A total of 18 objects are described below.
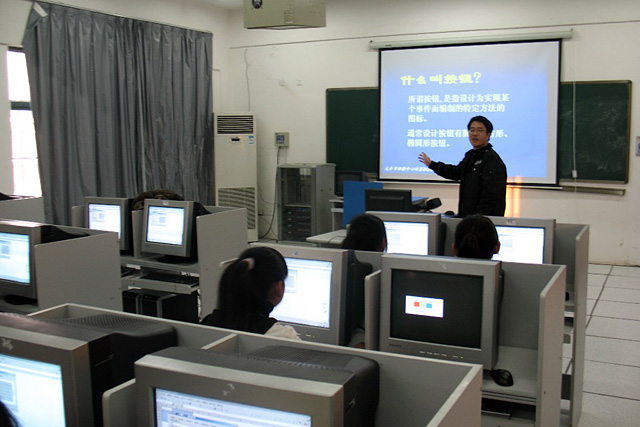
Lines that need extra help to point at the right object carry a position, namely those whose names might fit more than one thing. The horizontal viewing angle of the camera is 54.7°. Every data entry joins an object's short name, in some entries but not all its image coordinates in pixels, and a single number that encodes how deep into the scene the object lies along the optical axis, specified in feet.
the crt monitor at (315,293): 8.48
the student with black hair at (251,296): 6.31
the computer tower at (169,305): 14.64
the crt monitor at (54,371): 4.11
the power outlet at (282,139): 28.55
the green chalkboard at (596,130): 22.16
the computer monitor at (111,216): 15.64
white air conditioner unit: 27.66
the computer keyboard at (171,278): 14.74
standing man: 14.42
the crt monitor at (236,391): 3.33
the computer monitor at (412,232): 12.00
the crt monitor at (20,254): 10.74
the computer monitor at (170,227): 14.61
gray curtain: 20.86
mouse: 7.61
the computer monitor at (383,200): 15.97
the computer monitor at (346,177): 25.66
